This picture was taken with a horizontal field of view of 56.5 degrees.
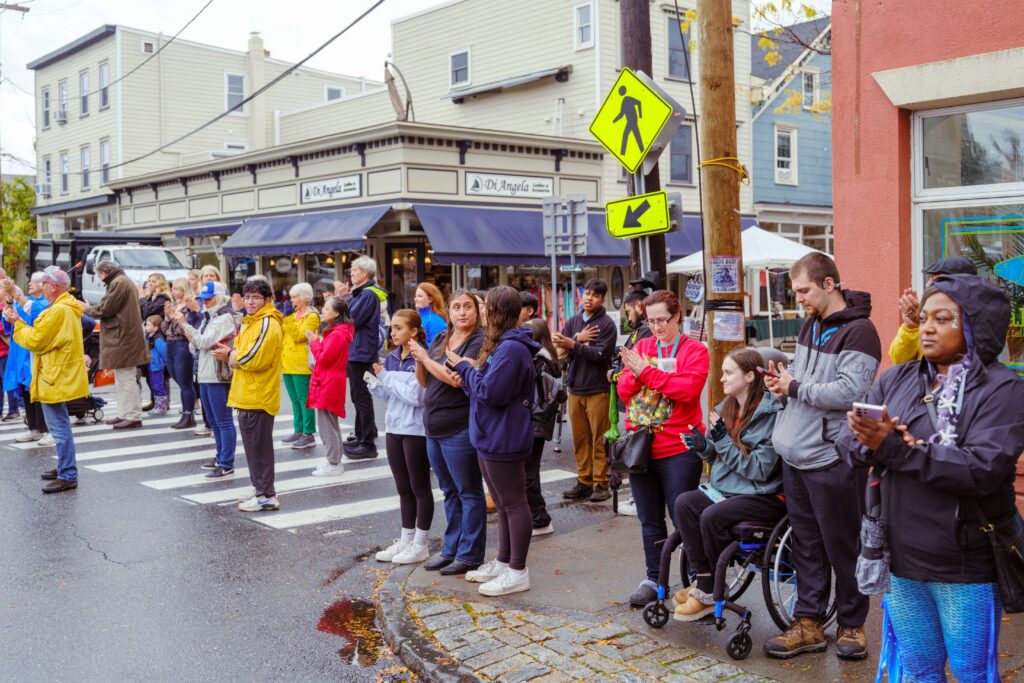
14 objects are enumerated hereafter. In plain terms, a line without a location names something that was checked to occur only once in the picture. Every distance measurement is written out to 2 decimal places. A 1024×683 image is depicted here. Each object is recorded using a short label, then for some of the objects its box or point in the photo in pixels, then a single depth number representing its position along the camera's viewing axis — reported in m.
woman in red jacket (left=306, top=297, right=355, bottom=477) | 9.71
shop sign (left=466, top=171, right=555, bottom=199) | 22.06
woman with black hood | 3.16
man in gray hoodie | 4.45
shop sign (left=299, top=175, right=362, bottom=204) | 22.00
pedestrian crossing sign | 7.85
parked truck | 23.86
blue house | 28.67
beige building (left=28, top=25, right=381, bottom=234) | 33.91
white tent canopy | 19.34
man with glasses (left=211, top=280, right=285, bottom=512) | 7.86
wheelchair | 4.75
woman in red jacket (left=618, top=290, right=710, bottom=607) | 5.37
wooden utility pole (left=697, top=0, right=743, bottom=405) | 7.14
